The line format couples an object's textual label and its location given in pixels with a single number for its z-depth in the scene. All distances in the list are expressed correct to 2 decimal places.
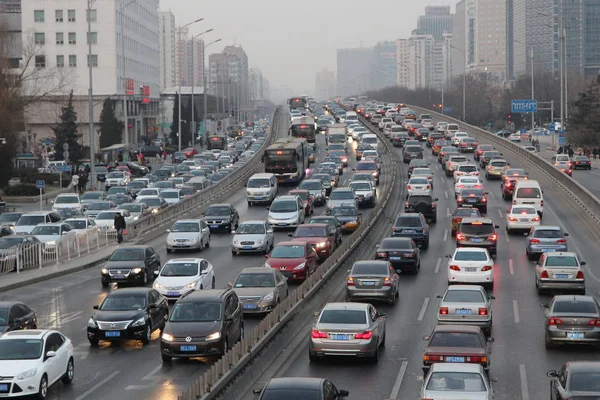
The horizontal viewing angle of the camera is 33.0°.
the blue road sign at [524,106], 106.81
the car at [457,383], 15.86
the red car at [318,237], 37.69
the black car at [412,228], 40.53
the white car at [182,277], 29.42
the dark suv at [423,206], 49.19
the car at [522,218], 45.28
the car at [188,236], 41.44
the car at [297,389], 14.85
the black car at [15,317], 23.05
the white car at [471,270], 31.88
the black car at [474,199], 52.16
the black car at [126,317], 23.78
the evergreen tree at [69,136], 88.12
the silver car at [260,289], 26.91
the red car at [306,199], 52.38
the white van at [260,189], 58.28
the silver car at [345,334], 21.44
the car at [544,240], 37.62
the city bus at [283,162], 66.56
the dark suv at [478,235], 38.91
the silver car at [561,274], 30.30
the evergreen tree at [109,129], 109.25
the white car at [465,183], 57.00
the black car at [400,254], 34.88
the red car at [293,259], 32.75
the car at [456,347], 19.47
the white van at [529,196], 50.25
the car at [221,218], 47.66
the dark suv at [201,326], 21.36
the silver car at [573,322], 22.72
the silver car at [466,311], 24.30
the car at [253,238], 40.00
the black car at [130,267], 33.19
